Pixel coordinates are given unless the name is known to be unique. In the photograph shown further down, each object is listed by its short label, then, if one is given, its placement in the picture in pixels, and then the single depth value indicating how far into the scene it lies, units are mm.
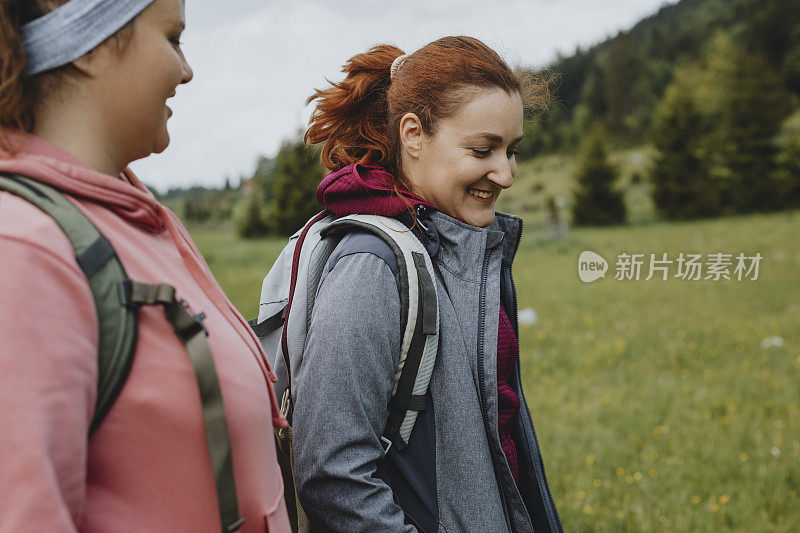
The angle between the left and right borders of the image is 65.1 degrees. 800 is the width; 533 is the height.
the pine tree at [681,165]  30297
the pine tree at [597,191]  30859
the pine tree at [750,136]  29875
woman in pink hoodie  823
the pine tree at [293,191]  33188
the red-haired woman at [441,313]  1590
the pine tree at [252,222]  35750
